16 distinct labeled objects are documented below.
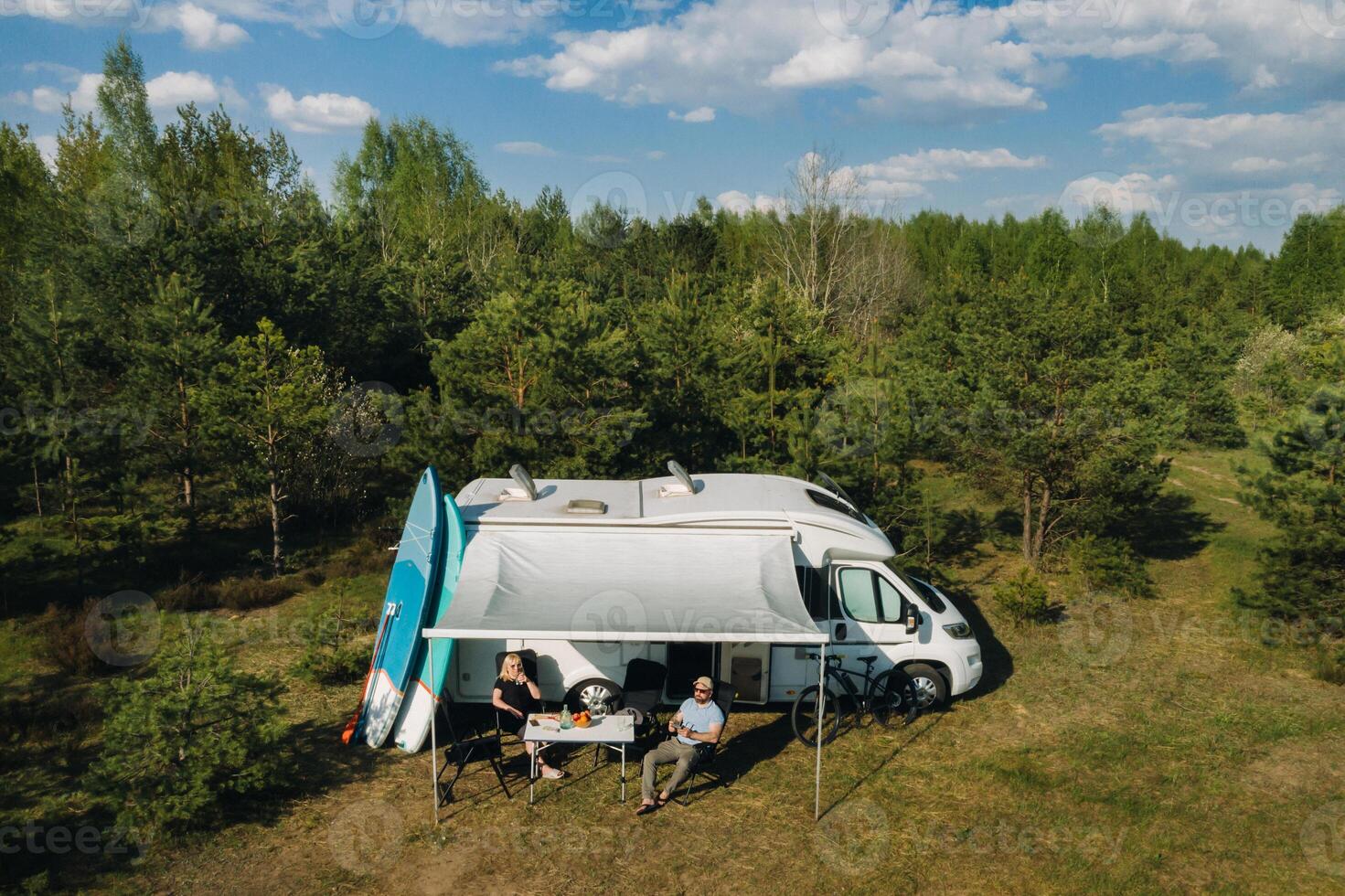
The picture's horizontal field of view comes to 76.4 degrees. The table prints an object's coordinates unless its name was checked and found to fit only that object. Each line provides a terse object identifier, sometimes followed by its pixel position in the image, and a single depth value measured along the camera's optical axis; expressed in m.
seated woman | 8.97
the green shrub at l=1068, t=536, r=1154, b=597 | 15.31
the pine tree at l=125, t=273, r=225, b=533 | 17.27
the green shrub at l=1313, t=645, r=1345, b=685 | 11.56
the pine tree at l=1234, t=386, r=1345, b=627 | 11.94
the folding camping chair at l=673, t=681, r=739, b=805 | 8.60
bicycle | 10.11
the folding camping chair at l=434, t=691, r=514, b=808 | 8.53
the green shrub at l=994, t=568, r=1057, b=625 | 13.55
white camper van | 9.25
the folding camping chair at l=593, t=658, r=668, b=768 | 9.52
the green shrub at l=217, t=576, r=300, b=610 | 14.89
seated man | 8.43
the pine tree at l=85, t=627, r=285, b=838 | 7.60
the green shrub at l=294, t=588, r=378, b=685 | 11.39
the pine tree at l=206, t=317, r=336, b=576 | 15.71
